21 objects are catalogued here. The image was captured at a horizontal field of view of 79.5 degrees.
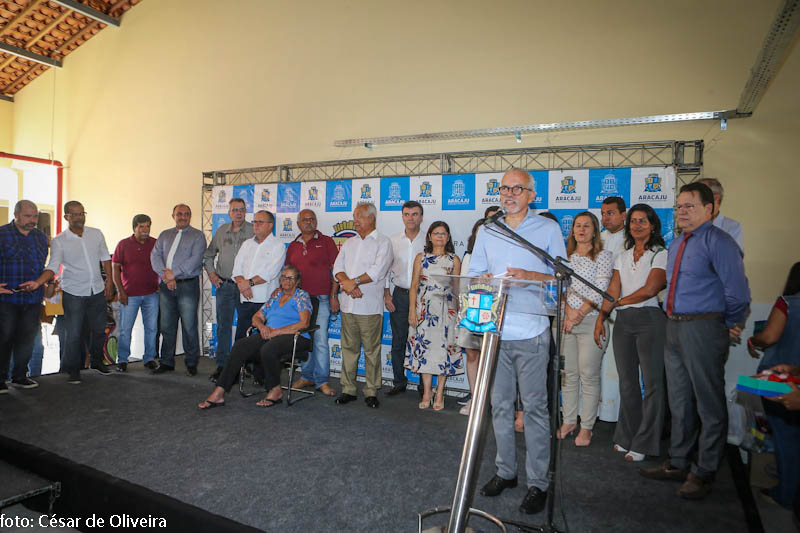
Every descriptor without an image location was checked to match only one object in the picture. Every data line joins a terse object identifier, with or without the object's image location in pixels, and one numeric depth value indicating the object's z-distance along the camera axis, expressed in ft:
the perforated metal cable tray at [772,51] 9.24
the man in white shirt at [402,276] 14.42
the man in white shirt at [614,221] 11.57
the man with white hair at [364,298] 13.67
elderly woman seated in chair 12.99
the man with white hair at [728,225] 10.59
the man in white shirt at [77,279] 15.49
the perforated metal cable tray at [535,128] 13.61
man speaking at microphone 7.48
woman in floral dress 13.25
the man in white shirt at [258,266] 15.47
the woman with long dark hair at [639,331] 9.87
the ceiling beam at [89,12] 25.60
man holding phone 14.28
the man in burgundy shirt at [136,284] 17.46
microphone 5.64
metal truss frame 14.15
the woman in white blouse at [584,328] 10.58
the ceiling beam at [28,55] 29.07
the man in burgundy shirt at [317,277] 15.25
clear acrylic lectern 5.25
